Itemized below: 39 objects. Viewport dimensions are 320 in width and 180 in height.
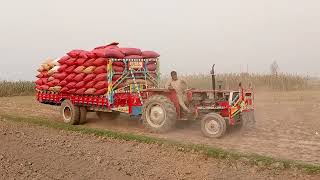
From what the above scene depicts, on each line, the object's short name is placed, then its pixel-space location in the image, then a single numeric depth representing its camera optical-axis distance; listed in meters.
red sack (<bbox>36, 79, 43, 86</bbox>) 9.56
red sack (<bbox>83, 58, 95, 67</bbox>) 8.17
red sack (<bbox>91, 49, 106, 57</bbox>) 7.95
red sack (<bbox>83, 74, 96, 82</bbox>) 8.14
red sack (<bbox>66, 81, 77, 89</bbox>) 8.53
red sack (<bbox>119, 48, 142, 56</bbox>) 8.32
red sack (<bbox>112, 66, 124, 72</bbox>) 8.09
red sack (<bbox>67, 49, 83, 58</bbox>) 8.55
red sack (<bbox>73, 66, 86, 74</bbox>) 8.36
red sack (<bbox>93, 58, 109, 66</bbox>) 7.97
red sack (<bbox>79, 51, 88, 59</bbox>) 8.30
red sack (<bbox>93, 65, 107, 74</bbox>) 8.01
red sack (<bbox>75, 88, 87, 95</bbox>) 8.36
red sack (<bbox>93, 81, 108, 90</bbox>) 7.98
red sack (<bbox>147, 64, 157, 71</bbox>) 8.75
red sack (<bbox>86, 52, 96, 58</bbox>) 8.11
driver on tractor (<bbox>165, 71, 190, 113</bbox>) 7.27
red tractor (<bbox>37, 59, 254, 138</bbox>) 6.97
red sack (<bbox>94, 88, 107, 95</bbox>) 8.01
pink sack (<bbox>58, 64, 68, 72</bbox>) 8.78
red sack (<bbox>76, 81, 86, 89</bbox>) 8.35
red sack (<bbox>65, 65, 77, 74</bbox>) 8.60
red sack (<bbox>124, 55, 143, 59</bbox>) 8.31
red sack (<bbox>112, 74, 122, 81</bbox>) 8.08
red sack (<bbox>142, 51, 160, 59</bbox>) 8.71
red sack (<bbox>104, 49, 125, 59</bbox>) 7.95
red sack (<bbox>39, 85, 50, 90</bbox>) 9.24
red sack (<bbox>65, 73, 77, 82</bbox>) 8.56
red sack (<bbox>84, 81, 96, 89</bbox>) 8.14
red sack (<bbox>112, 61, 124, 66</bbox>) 8.11
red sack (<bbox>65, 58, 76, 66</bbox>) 8.60
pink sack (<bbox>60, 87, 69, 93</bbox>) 8.73
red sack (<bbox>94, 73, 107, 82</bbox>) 7.99
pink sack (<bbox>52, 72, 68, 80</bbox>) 8.73
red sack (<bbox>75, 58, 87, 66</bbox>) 8.39
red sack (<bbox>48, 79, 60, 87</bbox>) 8.93
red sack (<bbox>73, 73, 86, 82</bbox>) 8.37
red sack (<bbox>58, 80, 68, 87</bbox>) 8.71
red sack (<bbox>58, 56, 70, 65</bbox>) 8.80
